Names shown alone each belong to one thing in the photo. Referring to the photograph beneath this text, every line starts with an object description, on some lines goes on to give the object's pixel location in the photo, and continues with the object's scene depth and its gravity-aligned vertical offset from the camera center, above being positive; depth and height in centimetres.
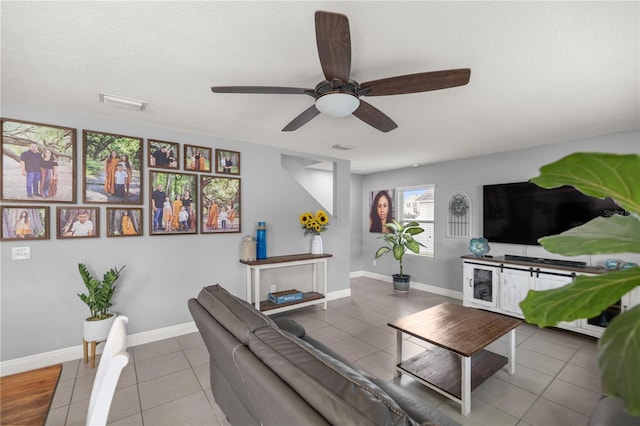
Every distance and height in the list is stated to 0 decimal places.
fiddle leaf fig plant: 35 -9
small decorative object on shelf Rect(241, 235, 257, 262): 377 -46
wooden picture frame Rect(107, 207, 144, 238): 304 -8
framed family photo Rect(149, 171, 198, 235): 328 +14
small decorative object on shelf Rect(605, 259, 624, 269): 325 -59
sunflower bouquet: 433 -12
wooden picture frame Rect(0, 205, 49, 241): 257 -7
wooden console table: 367 -89
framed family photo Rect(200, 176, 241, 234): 360 +12
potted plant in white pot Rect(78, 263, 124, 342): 268 -84
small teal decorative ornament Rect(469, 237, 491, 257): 422 -50
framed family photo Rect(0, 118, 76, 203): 258 +49
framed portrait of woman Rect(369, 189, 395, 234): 618 +9
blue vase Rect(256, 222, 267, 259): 388 -38
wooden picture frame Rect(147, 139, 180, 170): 326 +69
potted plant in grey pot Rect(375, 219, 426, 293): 513 -56
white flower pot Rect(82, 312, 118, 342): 266 -107
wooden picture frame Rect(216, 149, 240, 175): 371 +69
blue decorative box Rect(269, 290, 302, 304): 388 -113
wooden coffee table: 206 -100
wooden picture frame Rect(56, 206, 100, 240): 280 -7
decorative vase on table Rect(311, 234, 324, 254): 443 -48
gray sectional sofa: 89 -60
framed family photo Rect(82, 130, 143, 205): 293 +49
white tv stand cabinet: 325 -90
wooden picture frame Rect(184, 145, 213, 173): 349 +69
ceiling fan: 142 +79
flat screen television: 357 +2
